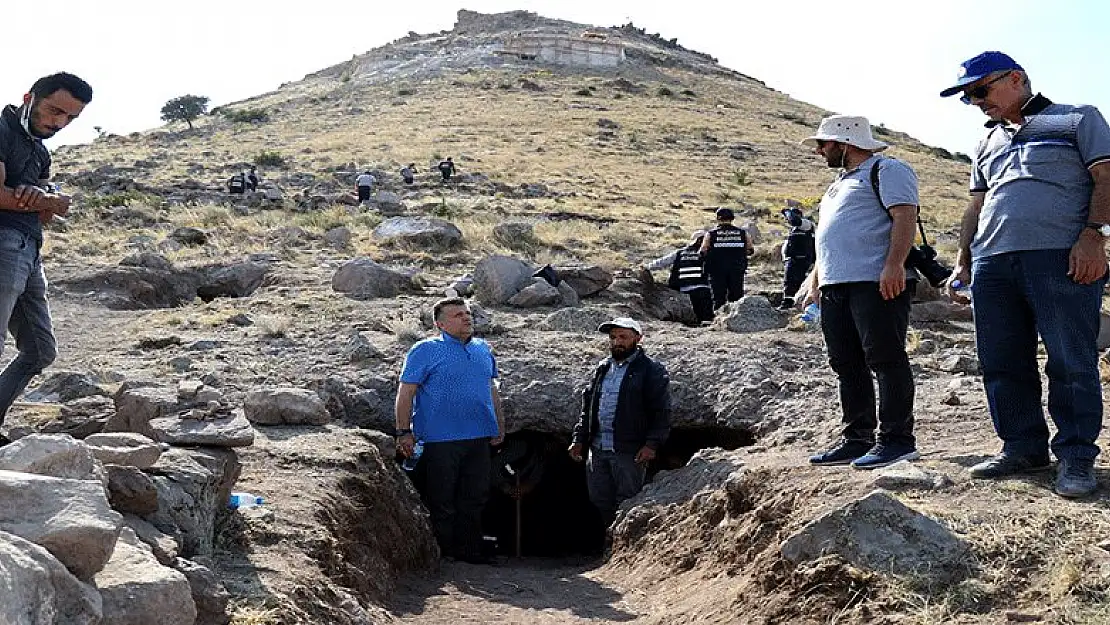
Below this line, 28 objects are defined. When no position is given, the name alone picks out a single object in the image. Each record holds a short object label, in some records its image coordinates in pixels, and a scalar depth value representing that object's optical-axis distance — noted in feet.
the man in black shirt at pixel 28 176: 14.70
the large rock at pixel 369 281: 39.14
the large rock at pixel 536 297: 36.65
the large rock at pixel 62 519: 9.12
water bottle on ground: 16.15
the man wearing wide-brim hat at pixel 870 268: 16.22
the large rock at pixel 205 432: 16.35
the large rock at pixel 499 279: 37.01
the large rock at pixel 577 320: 33.12
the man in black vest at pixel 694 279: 41.44
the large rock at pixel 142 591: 9.66
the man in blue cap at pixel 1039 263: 13.96
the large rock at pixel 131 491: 12.34
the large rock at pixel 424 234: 51.31
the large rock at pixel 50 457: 10.52
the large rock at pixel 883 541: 12.82
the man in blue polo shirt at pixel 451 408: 21.91
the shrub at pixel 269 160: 111.86
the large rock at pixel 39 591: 7.91
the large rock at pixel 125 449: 13.28
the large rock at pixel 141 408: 17.38
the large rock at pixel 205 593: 11.61
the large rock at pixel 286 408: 22.47
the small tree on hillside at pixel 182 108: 192.54
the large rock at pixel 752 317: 33.35
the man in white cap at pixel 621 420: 23.15
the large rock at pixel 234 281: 45.04
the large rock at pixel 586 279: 40.14
